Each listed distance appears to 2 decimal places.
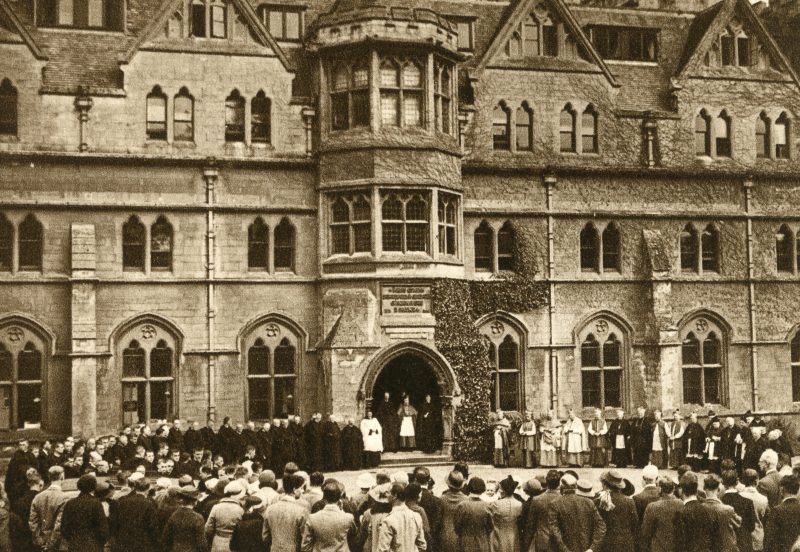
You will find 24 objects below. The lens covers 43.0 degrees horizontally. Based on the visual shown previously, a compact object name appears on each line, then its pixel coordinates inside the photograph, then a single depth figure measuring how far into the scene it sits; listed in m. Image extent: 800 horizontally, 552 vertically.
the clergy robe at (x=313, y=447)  28.08
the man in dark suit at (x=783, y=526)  12.79
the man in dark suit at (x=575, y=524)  12.80
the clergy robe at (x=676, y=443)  29.62
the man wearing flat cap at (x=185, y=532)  12.78
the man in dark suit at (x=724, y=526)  12.65
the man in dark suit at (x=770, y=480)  15.19
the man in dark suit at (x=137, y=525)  13.35
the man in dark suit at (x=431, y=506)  13.81
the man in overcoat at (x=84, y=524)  13.35
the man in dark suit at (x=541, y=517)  12.86
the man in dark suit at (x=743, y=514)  13.68
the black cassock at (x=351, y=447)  28.50
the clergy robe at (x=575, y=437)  29.33
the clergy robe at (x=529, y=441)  29.33
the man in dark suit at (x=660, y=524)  12.88
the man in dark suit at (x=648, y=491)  13.81
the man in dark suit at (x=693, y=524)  12.66
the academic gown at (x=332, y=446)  28.25
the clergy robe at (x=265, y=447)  27.03
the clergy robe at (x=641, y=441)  29.28
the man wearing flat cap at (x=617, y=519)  13.27
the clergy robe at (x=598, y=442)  29.58
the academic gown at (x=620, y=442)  29.59
